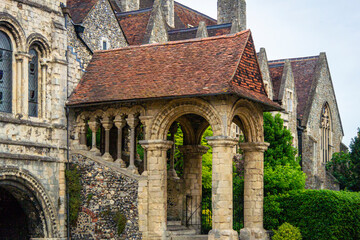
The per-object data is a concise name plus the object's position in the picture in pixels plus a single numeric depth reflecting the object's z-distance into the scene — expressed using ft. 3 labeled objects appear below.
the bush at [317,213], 79.61
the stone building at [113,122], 71.05
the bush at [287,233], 78.33
